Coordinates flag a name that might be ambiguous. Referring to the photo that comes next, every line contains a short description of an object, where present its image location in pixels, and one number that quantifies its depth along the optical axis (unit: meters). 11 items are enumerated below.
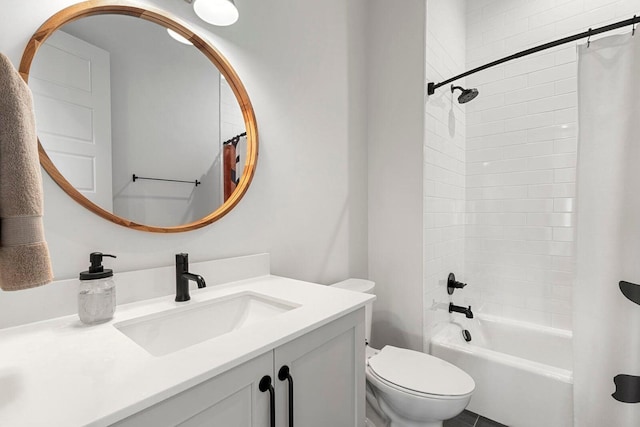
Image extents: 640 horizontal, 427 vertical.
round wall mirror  0.85
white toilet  1.20
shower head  1.90
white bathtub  1.53
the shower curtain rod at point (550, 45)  1.28
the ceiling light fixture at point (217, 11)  1.14
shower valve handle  2.15
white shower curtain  1.31
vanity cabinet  0.55
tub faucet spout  2.02
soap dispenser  0.78
